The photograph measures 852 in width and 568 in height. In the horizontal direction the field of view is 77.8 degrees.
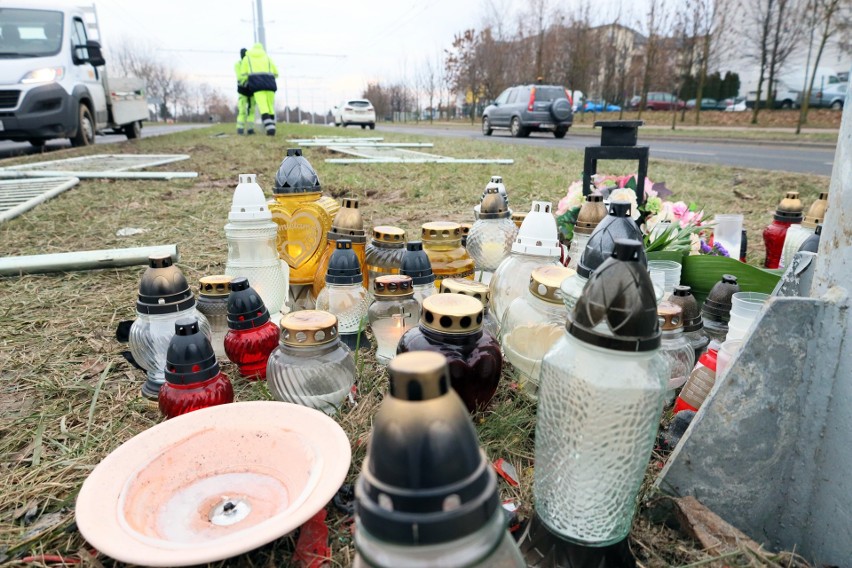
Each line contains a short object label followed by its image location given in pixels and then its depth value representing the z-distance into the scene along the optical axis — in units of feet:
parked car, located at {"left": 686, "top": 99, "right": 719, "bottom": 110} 121.16
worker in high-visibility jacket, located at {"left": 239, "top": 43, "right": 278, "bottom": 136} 37.58
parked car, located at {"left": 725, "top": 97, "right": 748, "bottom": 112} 112.53
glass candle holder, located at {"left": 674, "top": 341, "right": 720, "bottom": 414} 4.53
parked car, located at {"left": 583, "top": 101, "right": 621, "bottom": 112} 128.28
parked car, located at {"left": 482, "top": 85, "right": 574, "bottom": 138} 54.75
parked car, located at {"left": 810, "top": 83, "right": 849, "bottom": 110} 88.22
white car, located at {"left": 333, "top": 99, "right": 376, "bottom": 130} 92.17
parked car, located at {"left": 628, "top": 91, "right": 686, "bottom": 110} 125.08
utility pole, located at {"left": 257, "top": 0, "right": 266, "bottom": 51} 70.74
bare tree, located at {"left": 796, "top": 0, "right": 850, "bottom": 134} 55.98
